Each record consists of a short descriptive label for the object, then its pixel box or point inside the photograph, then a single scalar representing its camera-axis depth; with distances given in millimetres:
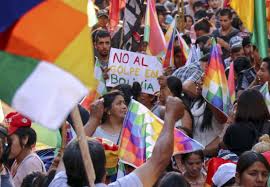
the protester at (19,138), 15183
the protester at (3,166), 12215
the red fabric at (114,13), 26381
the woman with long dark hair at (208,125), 18030
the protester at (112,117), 15956
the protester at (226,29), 26924
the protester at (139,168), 9829
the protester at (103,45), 22857
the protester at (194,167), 14804
